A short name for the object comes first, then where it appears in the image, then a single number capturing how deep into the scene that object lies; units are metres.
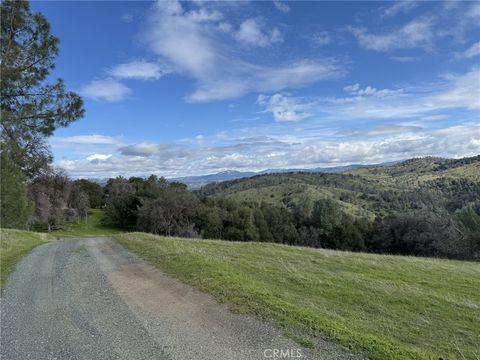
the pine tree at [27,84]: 16.53
